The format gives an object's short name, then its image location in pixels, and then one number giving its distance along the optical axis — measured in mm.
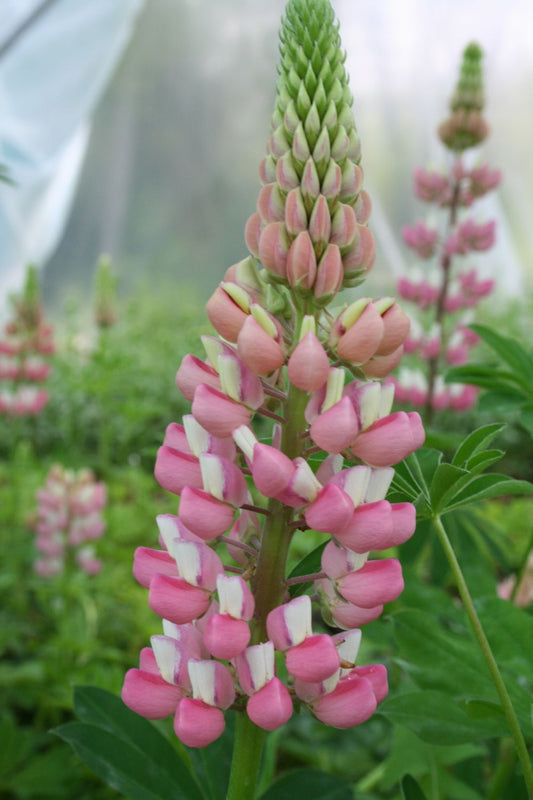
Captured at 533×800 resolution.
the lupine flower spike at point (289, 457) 509
